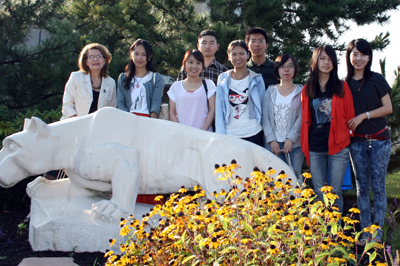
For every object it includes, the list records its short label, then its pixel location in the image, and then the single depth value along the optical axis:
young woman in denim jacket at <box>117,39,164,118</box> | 4.32
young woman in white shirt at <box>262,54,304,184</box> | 4.03
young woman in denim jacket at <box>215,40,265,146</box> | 4.09
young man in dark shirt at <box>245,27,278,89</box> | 4.52
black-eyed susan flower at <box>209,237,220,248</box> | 1.91
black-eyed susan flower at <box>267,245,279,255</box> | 1.87
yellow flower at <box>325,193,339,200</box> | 2.02
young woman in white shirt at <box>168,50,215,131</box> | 4.18
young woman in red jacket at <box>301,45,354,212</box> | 3.79
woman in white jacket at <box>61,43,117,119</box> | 4.33
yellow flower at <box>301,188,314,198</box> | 2.06
